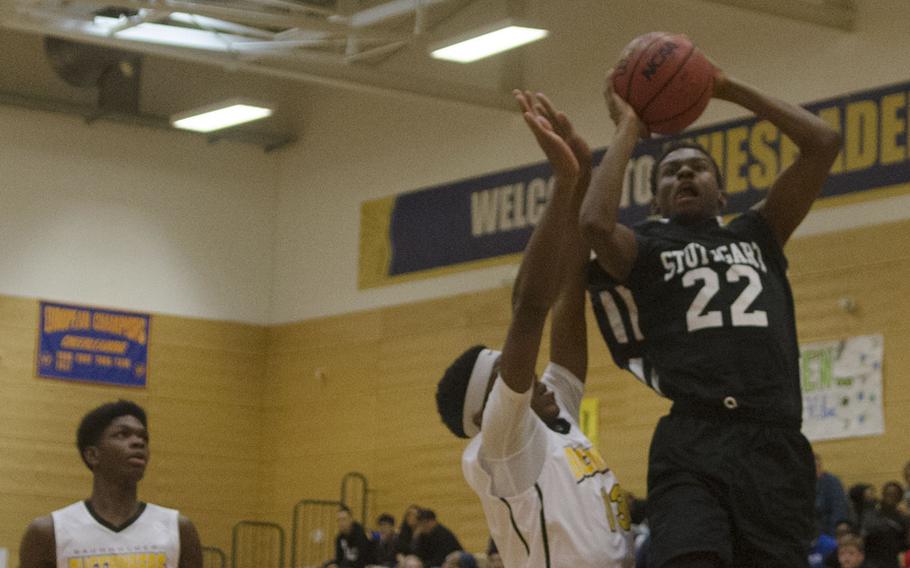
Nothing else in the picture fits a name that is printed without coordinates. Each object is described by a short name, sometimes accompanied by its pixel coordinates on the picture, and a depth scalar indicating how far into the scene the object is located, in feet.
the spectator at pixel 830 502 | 42.68
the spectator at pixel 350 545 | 52.29
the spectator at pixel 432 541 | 49.49
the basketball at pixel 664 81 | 14.67
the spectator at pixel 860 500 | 41.83
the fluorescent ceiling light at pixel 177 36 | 52.47
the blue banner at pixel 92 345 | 61.93
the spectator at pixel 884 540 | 37.04
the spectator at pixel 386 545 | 51.69
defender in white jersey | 13.14
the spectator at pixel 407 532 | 50.98
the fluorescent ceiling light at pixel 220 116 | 57.26
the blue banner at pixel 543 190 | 45.62
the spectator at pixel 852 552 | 36.60
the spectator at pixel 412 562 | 46.93
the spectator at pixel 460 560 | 44.88
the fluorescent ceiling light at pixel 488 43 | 48.52
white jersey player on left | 18.75
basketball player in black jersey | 13.66
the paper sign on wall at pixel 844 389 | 44.80
